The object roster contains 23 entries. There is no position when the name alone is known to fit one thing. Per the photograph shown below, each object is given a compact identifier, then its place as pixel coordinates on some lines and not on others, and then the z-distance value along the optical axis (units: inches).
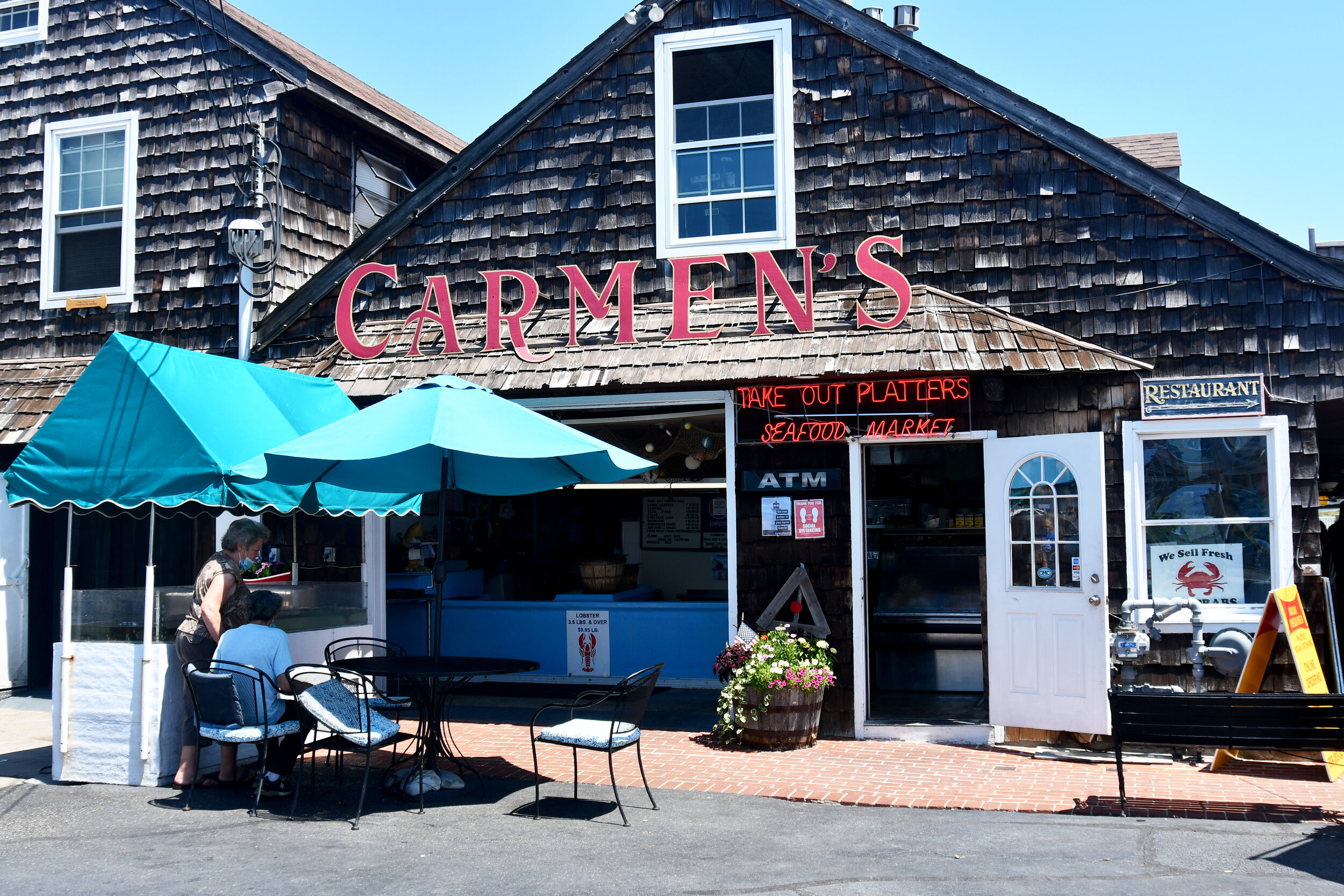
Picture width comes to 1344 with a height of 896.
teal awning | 267.1
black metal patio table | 249.6
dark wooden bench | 235.8
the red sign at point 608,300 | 329.1
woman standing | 264.1
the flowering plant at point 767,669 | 303.4
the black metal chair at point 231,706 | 247.3
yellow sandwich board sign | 261.9
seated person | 253.9
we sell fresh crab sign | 311.3
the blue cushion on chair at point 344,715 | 240.7
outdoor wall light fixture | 363.6
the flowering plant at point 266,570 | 378.9
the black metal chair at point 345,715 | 240.2
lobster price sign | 409.4
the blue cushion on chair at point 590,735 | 237.6
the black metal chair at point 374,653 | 276.7
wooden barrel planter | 304.8
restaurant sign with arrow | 305.0
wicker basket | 415.5
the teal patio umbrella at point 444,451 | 241.1
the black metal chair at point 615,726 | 237.8
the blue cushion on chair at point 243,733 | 246.2
